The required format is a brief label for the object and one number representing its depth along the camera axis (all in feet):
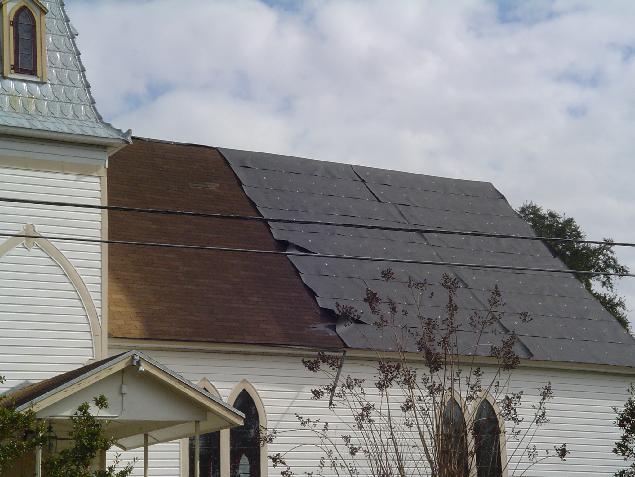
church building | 65.31
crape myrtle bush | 62.49
